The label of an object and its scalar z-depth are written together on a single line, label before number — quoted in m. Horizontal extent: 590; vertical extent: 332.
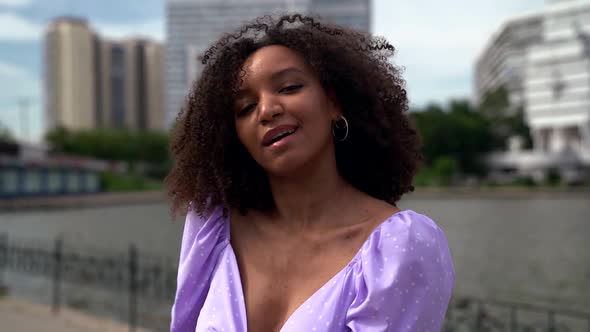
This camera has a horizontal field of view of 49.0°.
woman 1.33
